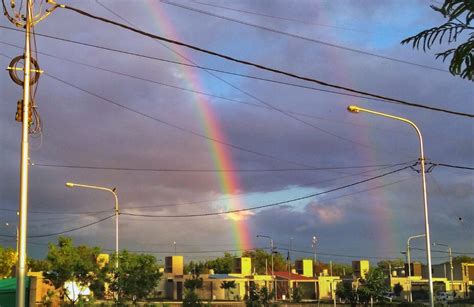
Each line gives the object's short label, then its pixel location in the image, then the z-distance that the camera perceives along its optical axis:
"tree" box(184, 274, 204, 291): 66.70
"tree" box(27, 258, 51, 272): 91.16
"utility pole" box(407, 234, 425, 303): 78.00
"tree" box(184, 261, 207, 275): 119.68
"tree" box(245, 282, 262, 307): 38.53
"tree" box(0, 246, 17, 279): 76.38
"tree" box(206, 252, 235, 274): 123.11
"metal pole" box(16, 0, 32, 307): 14.55
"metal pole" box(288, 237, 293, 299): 86.36
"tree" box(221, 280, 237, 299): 81.50
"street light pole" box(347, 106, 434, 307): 26.63
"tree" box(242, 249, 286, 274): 152.75
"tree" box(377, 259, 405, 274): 155.43
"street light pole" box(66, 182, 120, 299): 31.69
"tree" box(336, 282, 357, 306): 44.25
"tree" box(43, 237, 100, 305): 31.80
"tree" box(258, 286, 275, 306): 43.14
